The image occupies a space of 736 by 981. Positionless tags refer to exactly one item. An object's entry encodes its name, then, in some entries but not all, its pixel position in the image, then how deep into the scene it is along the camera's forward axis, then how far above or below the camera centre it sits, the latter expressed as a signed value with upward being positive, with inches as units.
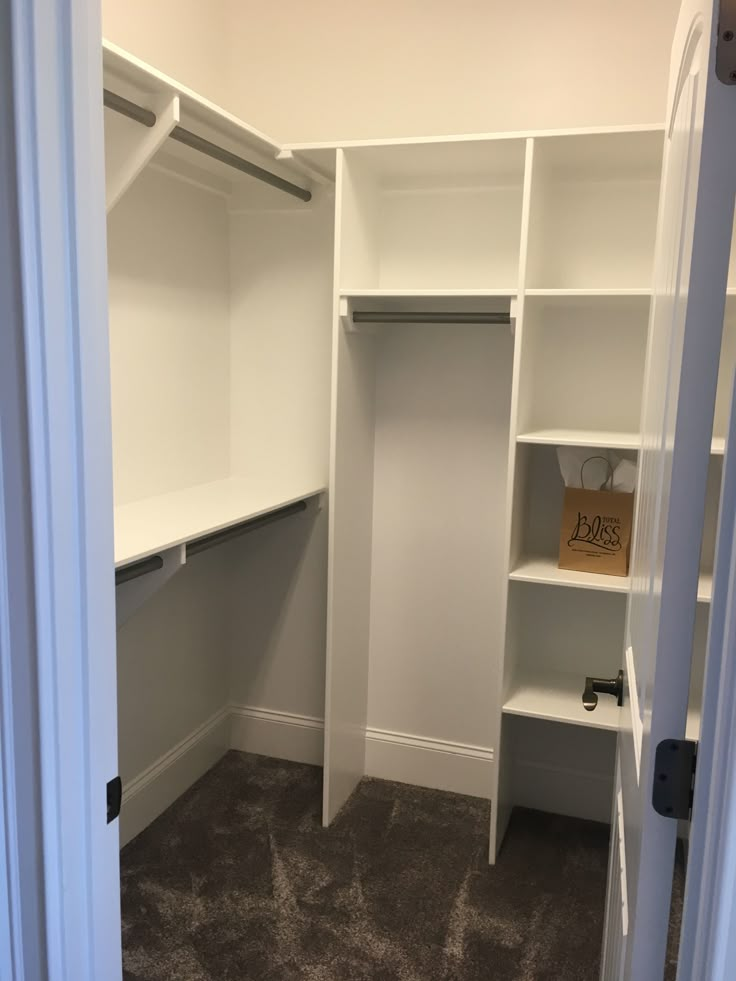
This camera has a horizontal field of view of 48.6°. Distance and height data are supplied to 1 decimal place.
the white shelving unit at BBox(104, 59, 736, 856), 93.9 -0.9
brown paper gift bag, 95.0 -16.9
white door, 30.7 -2.9
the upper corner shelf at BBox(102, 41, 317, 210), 70.5 +24.8
